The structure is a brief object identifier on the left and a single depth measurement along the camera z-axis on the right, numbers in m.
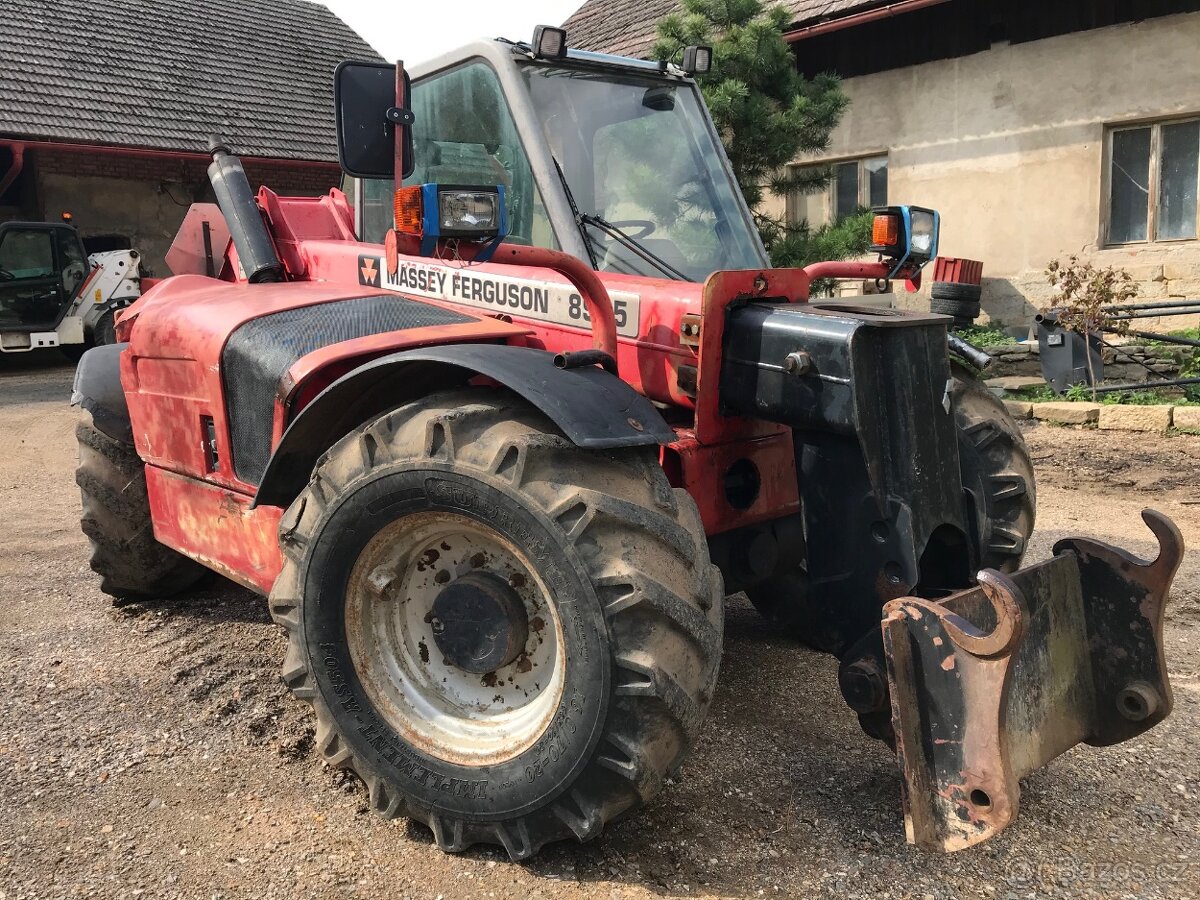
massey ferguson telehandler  2.45
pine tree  9.40
